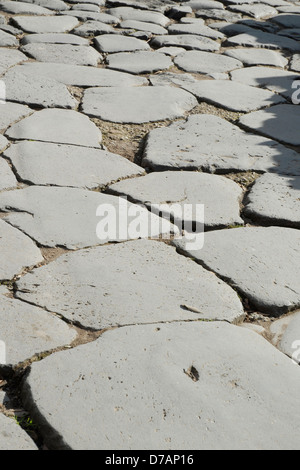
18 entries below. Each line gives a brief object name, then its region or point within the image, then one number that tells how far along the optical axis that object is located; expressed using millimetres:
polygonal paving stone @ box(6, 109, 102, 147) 2885
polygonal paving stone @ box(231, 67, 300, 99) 3820
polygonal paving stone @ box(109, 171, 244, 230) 2393
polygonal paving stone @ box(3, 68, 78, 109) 3264
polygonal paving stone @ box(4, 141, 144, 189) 2547
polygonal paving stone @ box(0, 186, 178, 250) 2174
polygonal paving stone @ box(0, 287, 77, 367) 1635
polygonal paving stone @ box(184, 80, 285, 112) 3504
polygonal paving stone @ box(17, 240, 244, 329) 1826
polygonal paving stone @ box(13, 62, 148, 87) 3601
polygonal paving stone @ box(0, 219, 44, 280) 1969
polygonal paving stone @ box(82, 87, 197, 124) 3238
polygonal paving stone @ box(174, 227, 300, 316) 1960
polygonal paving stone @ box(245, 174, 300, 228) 2418
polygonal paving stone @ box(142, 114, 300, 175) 2809
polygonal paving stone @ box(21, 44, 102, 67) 3934
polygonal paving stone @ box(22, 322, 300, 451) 1414
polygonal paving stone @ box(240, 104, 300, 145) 3160
